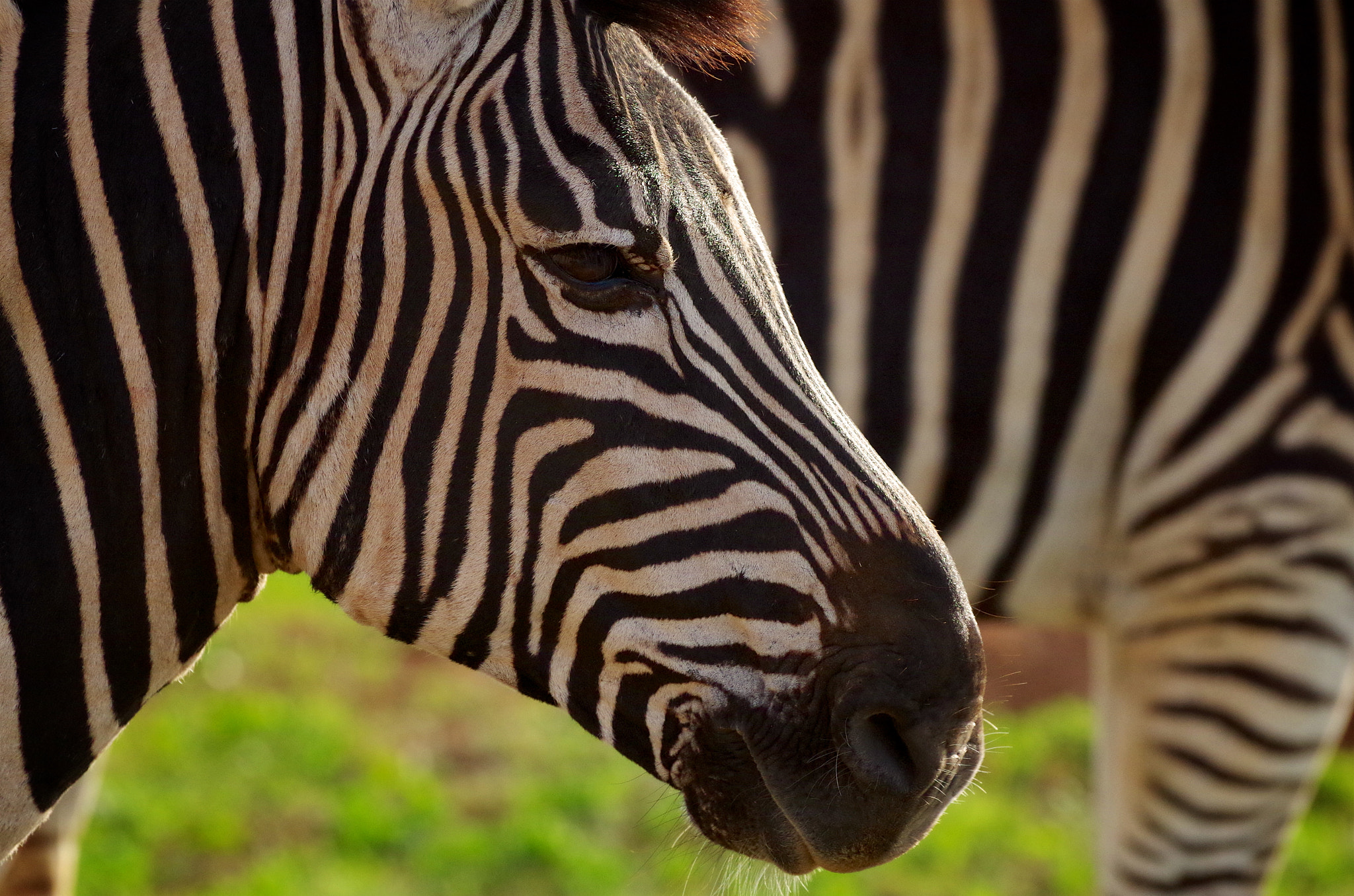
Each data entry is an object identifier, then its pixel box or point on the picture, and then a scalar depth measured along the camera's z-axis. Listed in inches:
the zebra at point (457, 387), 243.3
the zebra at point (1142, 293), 282.8
